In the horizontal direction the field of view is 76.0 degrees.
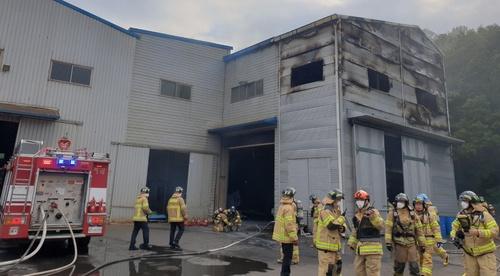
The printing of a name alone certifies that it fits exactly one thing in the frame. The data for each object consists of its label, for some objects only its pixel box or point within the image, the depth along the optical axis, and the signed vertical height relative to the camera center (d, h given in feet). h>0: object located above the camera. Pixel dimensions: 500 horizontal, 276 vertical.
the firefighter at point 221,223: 45.79 -3.93
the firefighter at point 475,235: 18.28 -1.80
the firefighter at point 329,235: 18.35 -2.09
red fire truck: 23.82 -0.34
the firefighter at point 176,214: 31.35 -1.96
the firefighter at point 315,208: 29.11 -0.90
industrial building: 45.91 +14.78
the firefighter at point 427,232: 22.52 -2.18
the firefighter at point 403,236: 20.47 -2.28
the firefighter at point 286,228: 20.40 -1.98
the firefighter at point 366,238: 17.90 -2.19
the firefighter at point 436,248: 24.31 -3.46
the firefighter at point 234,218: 47.24 -3.36
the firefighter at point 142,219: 29.53 -2.43
